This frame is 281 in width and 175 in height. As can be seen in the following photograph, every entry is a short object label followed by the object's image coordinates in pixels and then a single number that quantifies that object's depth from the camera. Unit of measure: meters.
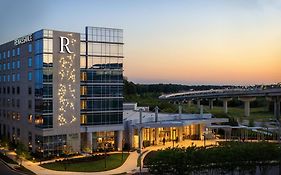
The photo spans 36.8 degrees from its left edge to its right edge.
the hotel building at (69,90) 65.31
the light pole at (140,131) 69.92
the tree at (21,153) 60.28
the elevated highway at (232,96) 133.75
